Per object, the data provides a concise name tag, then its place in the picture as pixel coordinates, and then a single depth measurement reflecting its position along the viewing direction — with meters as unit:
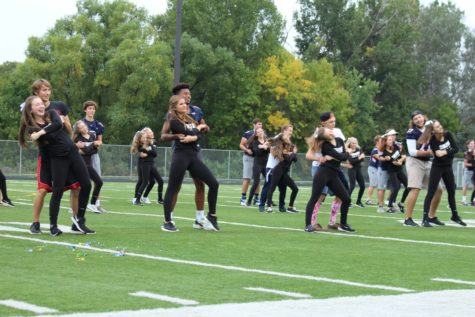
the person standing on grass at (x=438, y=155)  15.30
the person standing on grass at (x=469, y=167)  27.14
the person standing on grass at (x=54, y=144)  11.62
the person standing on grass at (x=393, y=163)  21.48
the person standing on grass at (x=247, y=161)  22.11
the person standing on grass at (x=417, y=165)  15.53
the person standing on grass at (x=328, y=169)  13.45
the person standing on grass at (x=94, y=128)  17.45
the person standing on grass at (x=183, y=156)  12.98
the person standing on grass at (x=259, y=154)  21.55
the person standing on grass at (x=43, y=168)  11.88
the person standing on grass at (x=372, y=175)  25.61
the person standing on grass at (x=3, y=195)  18.91
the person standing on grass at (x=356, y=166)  23.53
